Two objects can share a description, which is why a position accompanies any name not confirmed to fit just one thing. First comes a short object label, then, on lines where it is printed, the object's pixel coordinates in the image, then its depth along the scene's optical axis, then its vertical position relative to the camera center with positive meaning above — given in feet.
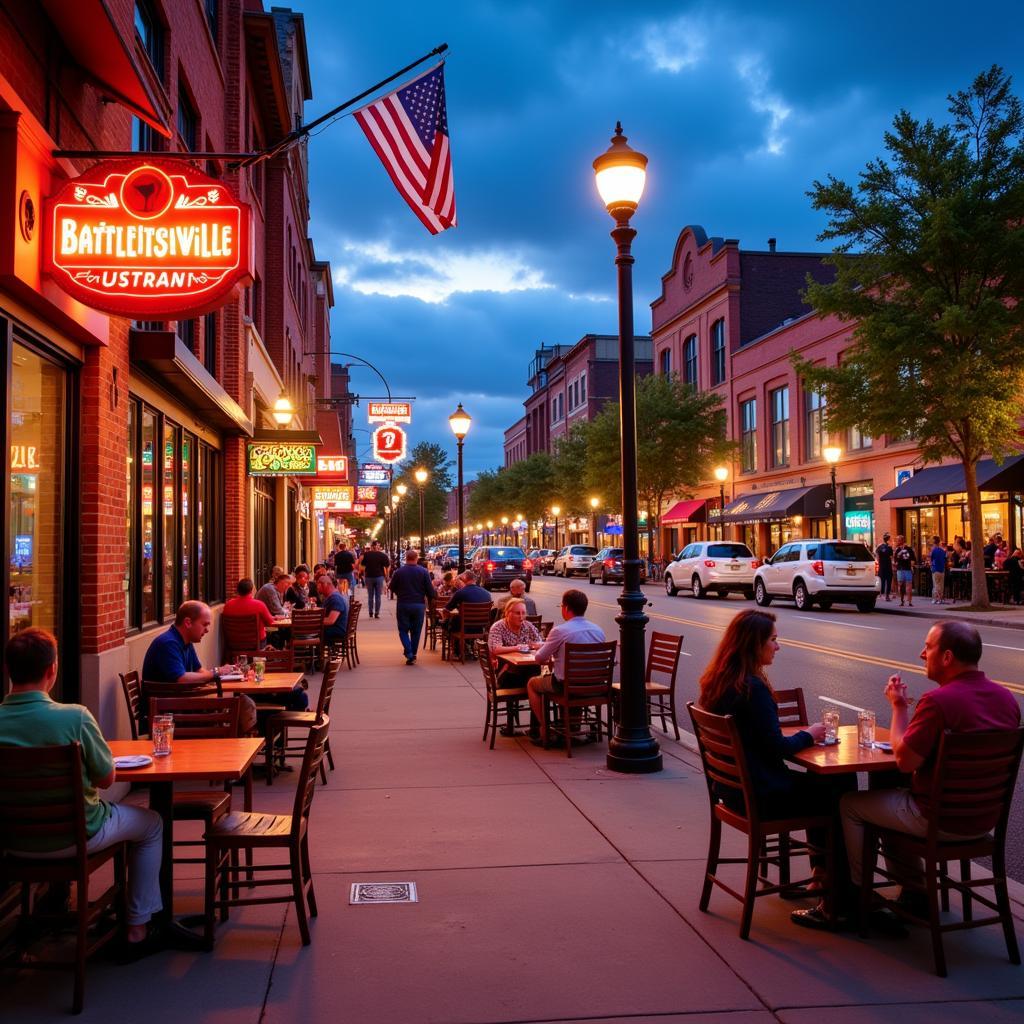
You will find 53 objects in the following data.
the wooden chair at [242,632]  40.83 -2.97
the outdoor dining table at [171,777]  15.06 -3.24
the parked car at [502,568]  122.01 -1.67
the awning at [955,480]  89.30 +6.38
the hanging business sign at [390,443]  130.11 +14.77
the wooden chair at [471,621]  52.54 -3.44
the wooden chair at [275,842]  15.30 -4.35
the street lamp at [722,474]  139.74 +10.67
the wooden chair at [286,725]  23.30 -4.32
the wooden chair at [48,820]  13.20 -3.43
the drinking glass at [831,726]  16.93 -3.00
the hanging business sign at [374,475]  167.84 +13.65
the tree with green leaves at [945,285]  76.13 +21.02
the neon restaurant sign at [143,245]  19.61 +6.23
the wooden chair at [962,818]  14.10 -3.95
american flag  28.53 +11.96
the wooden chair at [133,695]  23.15 -3.23
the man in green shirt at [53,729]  13.61 -2.26
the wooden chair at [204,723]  17.26 -3.19
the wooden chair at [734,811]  15.47 -4.23
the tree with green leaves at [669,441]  154.40 +17.19
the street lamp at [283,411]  70.54 +10.36
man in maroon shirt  14.46 -2.45
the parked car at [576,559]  171.32 -0.96
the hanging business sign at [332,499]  116.78 +6.90
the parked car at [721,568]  104.12 -1.77
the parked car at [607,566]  142.51 -1.96
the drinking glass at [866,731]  16.71 -3.03
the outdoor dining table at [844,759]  15.29 -3.28
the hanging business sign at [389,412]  124.77 +17.96
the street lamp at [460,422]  74.28 +9.88
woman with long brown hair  15.93 -2.86
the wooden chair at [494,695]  30.79 -4.42
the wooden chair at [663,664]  31.93 -3.65
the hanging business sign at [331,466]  95.38 +8.74
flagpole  24.79 +11.17
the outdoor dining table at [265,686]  26.53 -3.39
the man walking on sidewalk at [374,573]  81.81 -1.38
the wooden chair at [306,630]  47.19 -3.42
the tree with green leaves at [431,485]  289.86 +21.29
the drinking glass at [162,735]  16.52 -2.86
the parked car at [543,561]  203.21 -1.42
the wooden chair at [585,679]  29.35 -3.68
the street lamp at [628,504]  27.20 +1.34
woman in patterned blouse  34.96 -2.71
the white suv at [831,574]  85.71 -2.15
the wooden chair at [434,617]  60.98 -3.79
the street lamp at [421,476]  122.18 +9.81
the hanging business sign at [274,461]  56.18 +5.44
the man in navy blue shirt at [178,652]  24.16 -2.21
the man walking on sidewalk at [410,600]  54.24 -2.36
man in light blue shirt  29.78 -2.60
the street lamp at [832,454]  104.37 +9.84
